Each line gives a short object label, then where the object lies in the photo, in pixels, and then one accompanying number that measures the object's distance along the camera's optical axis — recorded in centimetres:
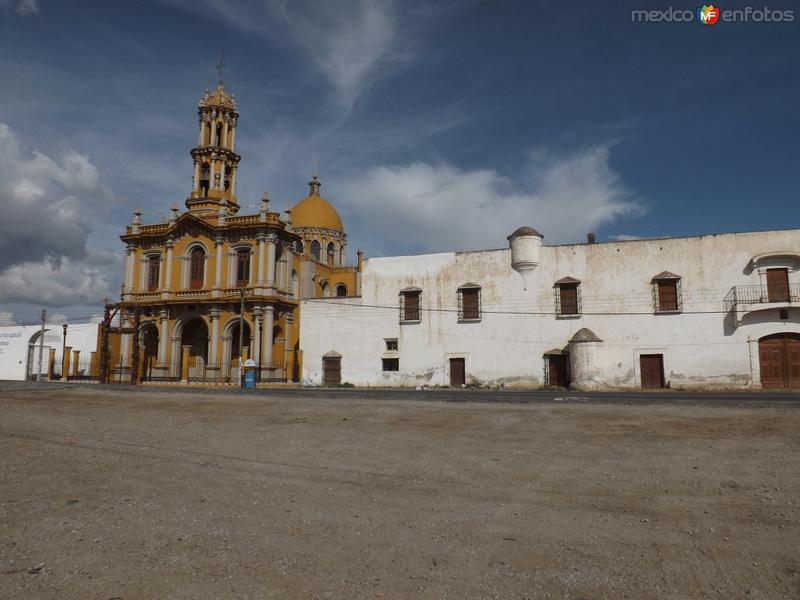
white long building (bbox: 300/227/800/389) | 2400
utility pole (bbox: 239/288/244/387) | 2950
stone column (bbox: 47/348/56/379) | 3833
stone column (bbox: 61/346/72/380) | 3781
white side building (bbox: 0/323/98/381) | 4188
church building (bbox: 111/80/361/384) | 3331
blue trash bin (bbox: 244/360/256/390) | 2783
